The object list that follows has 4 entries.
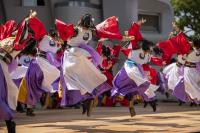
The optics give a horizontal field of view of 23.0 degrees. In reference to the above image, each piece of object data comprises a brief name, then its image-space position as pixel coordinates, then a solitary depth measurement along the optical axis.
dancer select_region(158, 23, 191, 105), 11.91
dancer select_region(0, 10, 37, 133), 6.56
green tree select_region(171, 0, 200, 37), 28.06
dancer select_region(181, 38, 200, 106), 11.84
